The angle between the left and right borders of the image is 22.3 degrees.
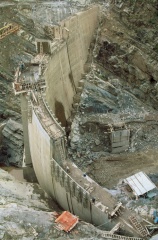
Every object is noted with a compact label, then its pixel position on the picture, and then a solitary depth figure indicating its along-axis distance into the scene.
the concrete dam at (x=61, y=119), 33.10
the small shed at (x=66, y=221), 30.68
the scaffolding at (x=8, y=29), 55.97
